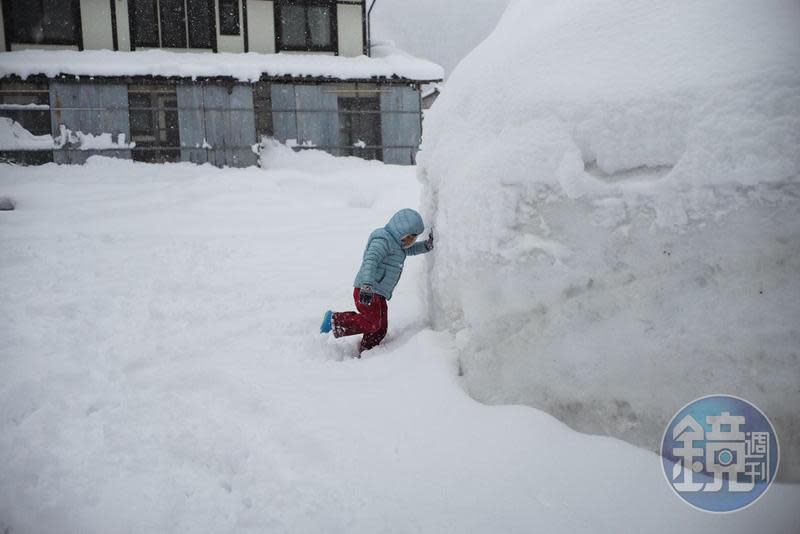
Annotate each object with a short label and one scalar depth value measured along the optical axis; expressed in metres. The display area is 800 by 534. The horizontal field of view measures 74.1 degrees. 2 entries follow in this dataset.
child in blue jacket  4.01
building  12.69
